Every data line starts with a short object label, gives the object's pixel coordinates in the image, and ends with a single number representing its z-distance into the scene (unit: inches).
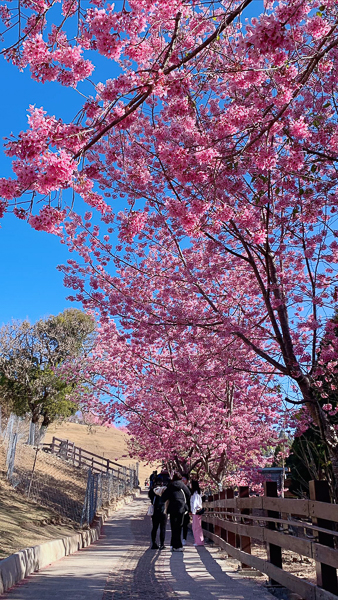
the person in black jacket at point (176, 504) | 405.4
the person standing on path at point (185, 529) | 507.2
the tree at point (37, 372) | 1429.6
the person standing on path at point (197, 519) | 479.9
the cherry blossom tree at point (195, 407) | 576.4
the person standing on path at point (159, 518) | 434.0
